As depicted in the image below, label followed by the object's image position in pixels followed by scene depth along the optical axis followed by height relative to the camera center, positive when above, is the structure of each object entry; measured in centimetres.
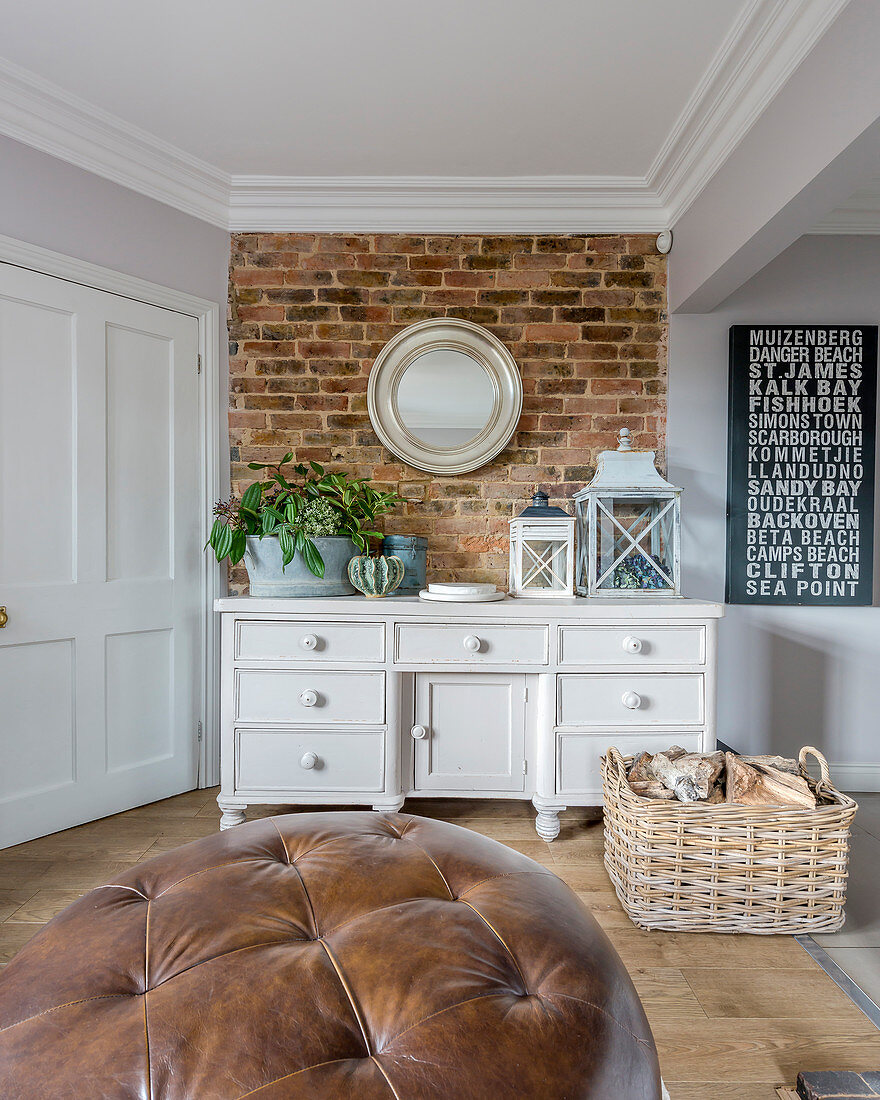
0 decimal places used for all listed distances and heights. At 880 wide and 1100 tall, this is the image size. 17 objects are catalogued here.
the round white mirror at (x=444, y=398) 273 +54
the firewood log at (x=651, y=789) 185 -72
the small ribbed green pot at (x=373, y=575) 236 -16
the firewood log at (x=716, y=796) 181 -72
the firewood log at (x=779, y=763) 195 -68
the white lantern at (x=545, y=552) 243 -8
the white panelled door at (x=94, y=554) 224 -10
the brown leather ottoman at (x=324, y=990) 72 -57
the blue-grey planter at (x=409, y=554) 262 -9
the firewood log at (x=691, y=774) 181 -67
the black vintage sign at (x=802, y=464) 269 +28
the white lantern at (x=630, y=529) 242 +1
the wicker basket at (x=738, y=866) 172 -87
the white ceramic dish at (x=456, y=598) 224 -23
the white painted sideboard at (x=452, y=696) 222 -56
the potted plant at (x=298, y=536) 239 -2
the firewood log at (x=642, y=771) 196 -71
